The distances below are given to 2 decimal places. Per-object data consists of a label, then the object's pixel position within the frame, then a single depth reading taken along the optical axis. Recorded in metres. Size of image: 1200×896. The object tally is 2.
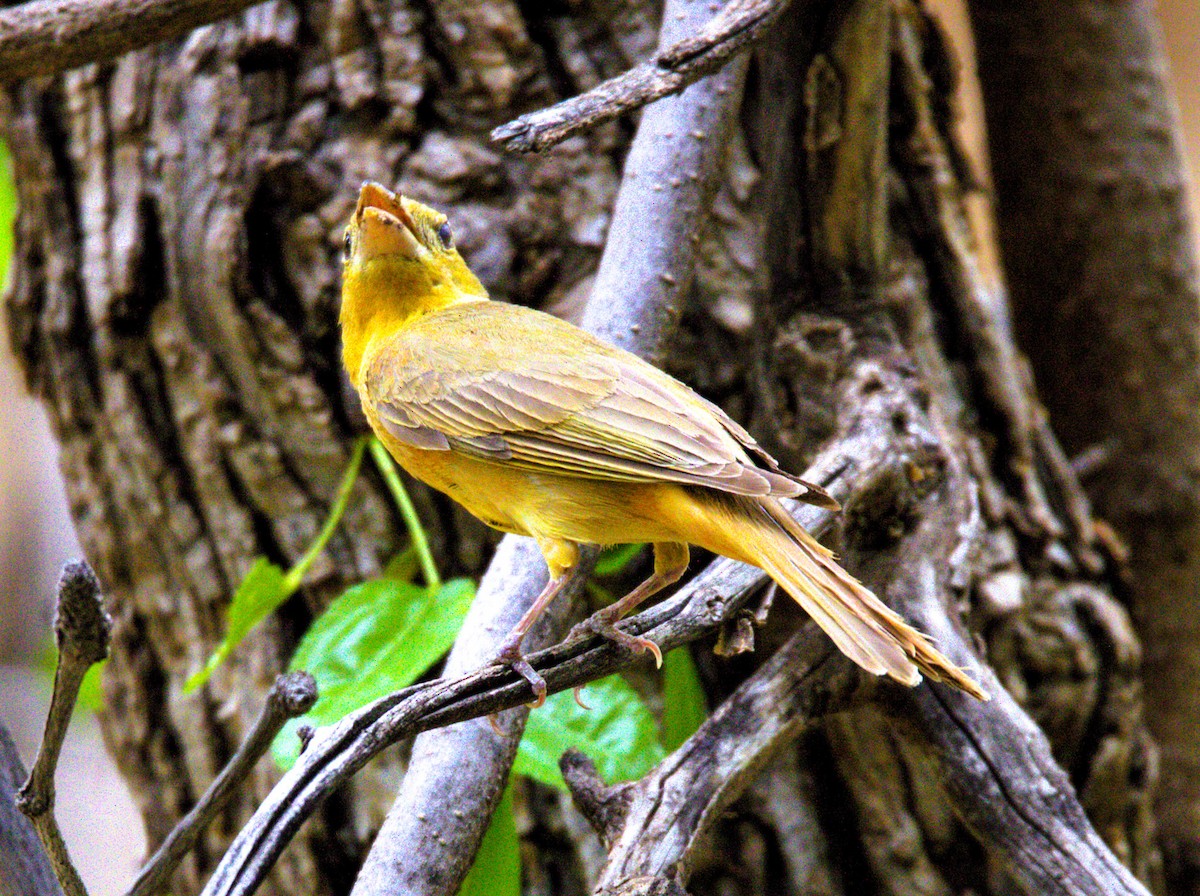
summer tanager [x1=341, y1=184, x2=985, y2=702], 3.97
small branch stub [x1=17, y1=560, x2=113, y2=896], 2.57
